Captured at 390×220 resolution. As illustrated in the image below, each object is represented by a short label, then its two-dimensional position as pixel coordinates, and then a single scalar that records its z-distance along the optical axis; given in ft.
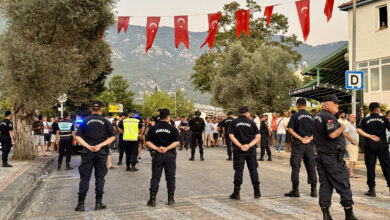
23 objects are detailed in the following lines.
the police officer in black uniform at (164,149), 21.59
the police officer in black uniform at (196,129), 47.50
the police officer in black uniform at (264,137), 47.39
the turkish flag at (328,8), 41.78
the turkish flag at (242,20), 47.83
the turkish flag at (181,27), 49.75
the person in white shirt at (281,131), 57.39
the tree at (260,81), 99.29
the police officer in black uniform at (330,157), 17.16
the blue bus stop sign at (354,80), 43.24
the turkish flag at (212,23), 48.84
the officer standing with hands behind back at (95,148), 20.66
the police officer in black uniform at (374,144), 24.45
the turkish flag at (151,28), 49.17
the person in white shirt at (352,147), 33.01
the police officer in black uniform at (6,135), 38.11
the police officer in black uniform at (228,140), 46.52
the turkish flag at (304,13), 43.24
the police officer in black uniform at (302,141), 24.30
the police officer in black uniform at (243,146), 23.15
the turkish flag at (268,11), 46.85
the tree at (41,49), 40.04
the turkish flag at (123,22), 49.03
